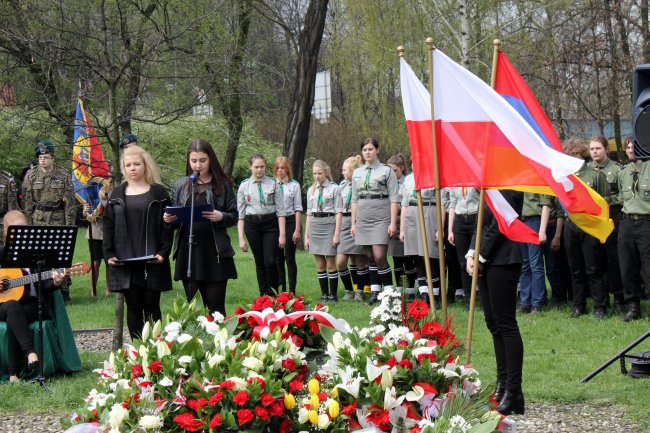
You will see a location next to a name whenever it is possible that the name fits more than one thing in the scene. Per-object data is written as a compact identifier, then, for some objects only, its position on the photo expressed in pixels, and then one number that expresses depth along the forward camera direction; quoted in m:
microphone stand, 8.06
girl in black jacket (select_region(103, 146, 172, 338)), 8.17
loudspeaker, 6.91
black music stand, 8.41
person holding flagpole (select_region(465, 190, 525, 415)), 6.84
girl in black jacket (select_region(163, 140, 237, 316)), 8.48
